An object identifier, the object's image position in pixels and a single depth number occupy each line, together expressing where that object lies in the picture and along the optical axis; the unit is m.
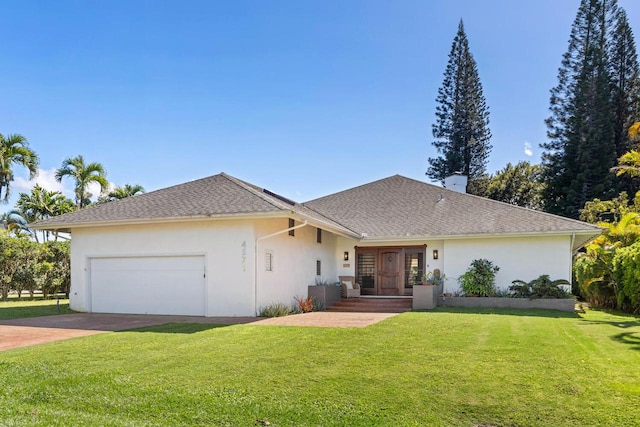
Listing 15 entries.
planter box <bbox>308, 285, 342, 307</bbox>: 14.93
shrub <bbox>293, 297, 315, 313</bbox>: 13.97
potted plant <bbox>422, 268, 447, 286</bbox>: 15.20
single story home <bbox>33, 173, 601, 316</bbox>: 12.20
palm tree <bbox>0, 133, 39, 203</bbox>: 21.00
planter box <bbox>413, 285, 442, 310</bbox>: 14.33
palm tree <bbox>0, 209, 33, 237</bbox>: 29.31
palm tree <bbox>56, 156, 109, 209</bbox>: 27.53
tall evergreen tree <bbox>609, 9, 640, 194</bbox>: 32.06
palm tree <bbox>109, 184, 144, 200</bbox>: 29.73
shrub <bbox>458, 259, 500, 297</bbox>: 15.01
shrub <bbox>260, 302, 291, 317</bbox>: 12.15
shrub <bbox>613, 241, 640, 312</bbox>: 12.14
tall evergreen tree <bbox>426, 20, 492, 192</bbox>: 35.59
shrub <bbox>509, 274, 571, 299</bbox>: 14.14
